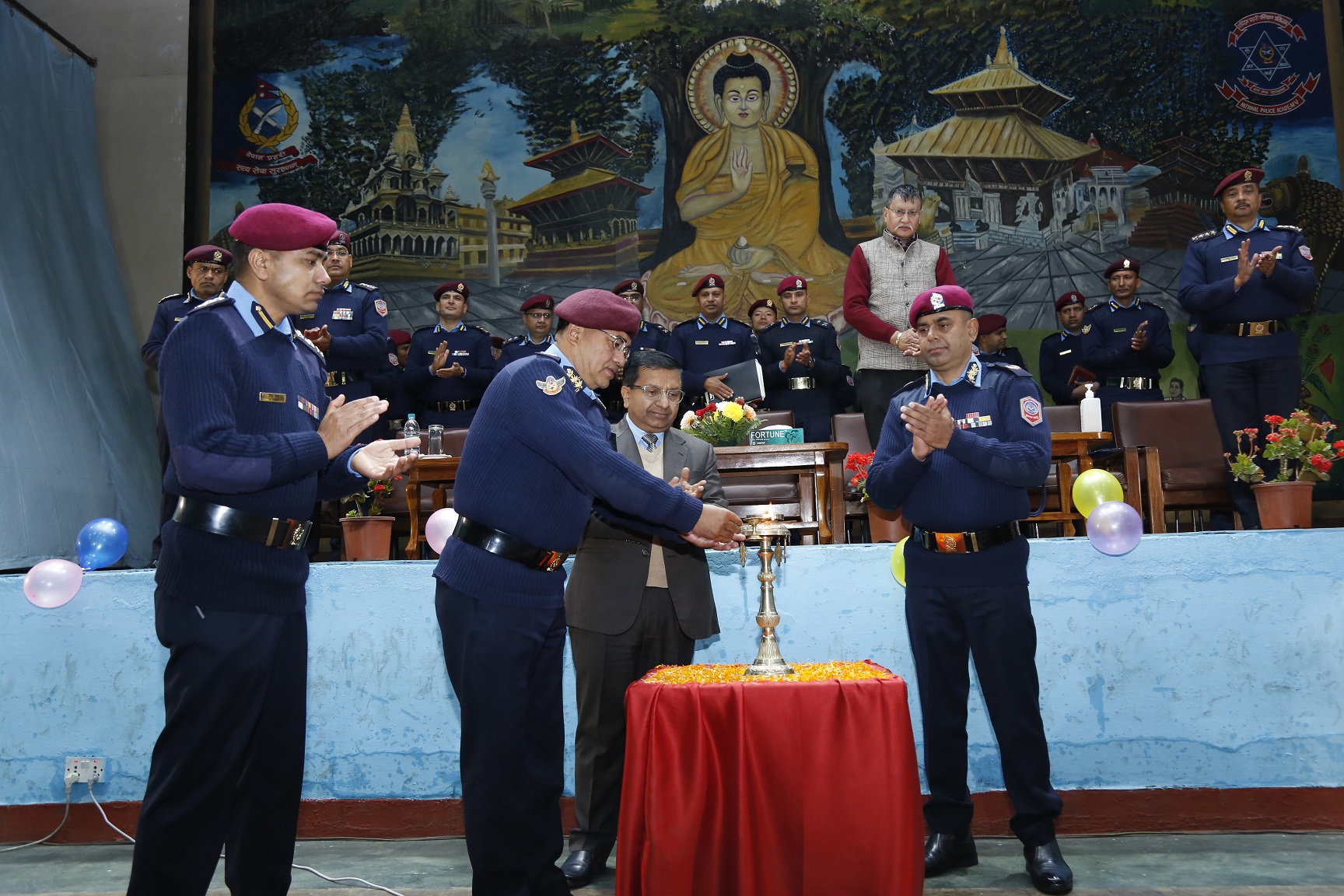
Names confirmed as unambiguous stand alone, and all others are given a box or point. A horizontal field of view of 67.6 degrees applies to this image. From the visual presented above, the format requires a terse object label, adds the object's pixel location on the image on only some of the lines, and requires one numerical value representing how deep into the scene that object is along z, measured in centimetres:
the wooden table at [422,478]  478
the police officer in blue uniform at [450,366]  682
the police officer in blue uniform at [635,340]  709
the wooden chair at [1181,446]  506
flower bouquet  470
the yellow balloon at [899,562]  351
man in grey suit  312
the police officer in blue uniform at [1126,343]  696
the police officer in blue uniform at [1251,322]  469
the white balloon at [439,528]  411
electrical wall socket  374
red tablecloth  219
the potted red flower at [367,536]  470
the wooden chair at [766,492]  490
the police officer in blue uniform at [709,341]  704
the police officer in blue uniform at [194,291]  566
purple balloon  346
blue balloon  409
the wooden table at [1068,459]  459
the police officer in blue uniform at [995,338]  789
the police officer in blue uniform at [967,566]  289
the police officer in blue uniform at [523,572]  228
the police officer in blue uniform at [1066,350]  779
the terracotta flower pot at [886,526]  438
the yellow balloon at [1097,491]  398
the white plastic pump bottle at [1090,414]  489
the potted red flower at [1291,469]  381
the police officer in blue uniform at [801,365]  639
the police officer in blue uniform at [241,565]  200
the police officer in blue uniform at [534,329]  734
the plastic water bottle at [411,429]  513
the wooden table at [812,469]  461
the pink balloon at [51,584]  367
